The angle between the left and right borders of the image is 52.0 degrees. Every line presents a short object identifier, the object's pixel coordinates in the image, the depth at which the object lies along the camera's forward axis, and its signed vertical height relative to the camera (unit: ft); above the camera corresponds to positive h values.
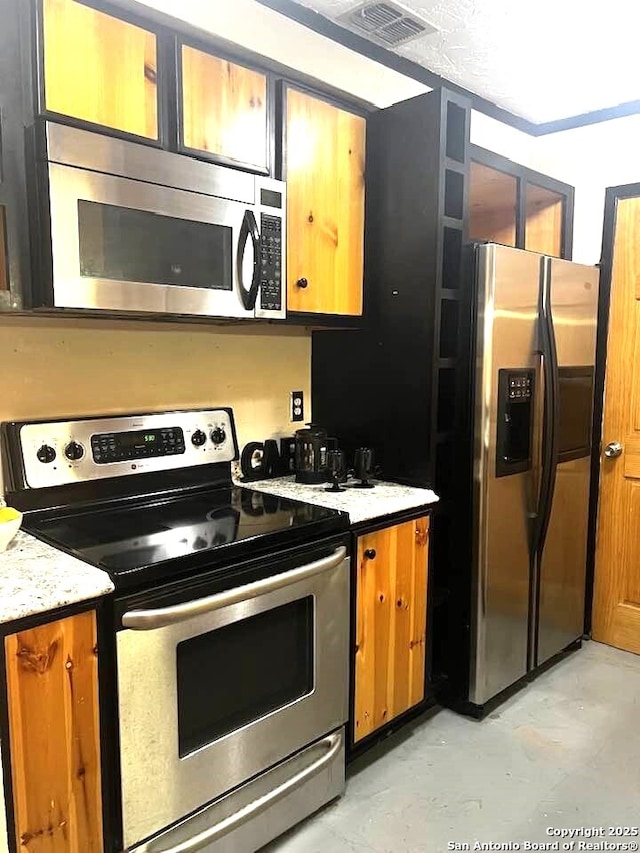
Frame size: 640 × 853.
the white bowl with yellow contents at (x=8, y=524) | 5.00 -1.31
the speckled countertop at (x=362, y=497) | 6.63 -1.54
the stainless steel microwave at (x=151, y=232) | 5.06 +1.05
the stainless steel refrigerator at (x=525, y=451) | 7.52 -1.18
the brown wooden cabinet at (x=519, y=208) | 8.97 +2.23
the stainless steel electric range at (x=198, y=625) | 4.83 -2.20
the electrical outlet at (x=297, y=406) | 8.56 -0.67
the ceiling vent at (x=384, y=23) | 7.49 +3.92
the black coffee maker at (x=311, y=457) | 7.80 -1.22
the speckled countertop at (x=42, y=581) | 4.18 -1.55
